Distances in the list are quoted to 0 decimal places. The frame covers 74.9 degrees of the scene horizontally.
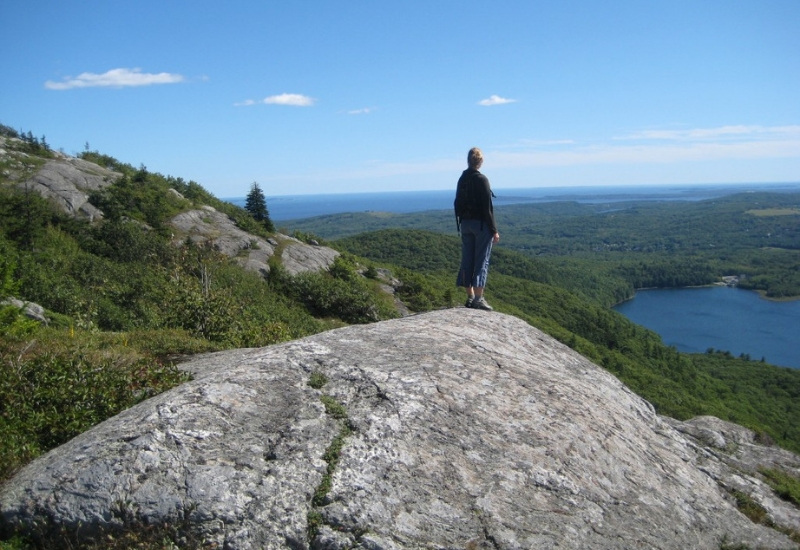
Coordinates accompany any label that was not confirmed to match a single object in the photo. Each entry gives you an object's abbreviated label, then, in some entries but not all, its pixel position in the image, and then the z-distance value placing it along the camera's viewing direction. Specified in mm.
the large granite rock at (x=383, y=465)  4055
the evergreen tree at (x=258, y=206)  41125
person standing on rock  9195
